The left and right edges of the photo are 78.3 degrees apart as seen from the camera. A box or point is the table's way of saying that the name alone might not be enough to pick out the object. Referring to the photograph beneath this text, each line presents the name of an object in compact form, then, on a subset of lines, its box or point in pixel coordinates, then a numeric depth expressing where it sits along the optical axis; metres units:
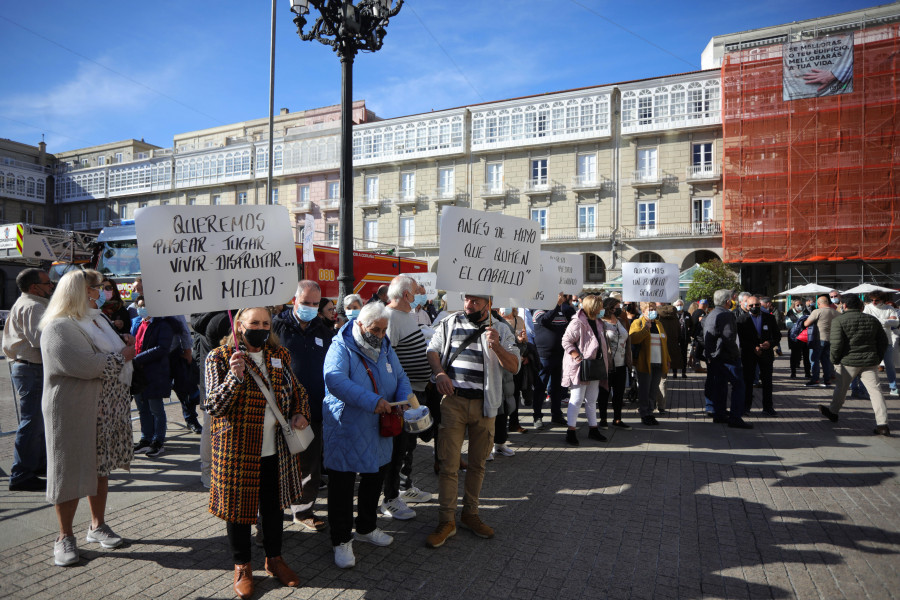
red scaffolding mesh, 28.16
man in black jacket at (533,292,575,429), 8.16
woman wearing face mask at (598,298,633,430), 7.91
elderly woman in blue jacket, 3.60
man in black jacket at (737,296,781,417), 8.60
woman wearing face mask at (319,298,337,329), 4.95
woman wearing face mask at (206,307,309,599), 3.25
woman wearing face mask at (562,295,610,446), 6.93
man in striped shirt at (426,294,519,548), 4.11
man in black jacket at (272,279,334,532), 4.39
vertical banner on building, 28.30
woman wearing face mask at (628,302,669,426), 8.23
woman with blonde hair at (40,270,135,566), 3.60
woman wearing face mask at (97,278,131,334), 6.12
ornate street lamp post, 7.61
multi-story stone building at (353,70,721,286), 32.91
